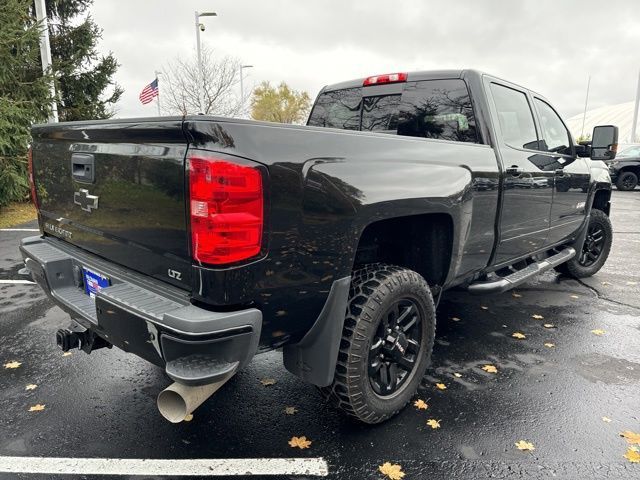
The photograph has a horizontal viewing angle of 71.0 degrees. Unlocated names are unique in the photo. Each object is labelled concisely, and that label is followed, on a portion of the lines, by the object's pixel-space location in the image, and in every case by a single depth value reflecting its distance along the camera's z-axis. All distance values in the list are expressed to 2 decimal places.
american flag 16.75
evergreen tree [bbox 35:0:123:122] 12.30
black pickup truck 1.79
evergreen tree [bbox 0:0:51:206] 8.56
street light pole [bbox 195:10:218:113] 17.19
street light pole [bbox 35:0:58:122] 9.92
